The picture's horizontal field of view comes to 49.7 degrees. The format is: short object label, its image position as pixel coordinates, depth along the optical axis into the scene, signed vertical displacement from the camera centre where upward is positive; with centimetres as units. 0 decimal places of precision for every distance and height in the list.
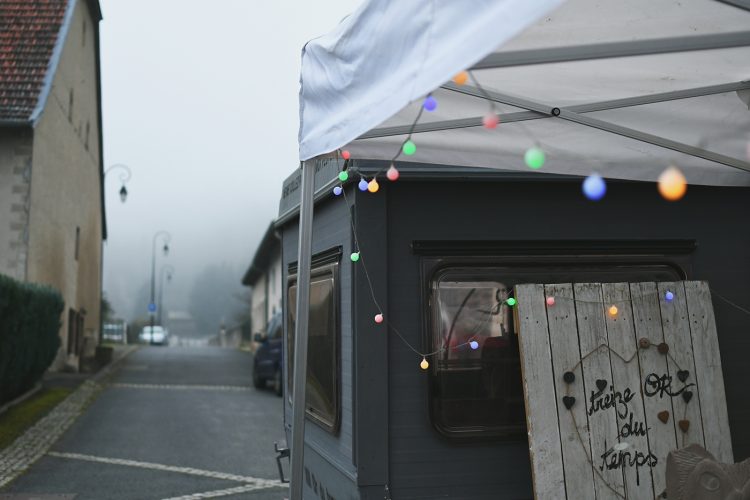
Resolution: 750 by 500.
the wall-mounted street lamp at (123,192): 2822 +661
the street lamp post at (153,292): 4793 +549
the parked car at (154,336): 5551 +316
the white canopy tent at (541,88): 236 +106
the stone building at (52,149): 1797 +583
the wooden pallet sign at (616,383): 371 -11
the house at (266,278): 3212 +453
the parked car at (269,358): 1672 +40
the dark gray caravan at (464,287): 373 +38
